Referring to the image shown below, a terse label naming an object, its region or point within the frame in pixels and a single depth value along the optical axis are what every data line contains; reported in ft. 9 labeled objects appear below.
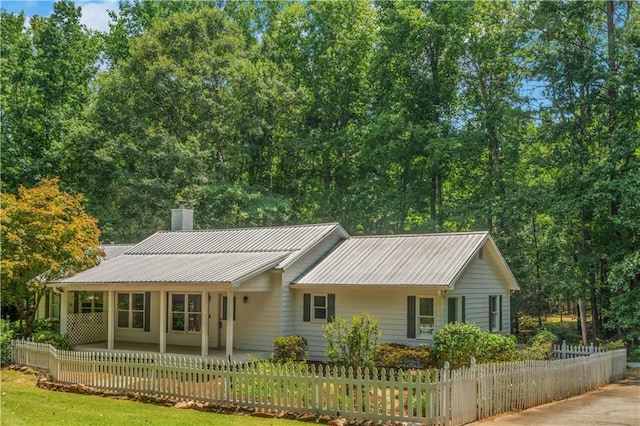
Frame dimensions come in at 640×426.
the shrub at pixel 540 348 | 60.34
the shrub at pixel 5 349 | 69.13
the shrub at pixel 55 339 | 73.00
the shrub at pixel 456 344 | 56.18
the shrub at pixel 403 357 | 60.34
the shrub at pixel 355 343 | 50.93
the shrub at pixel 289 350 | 65.87
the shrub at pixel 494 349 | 54.95
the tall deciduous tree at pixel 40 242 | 70.03
